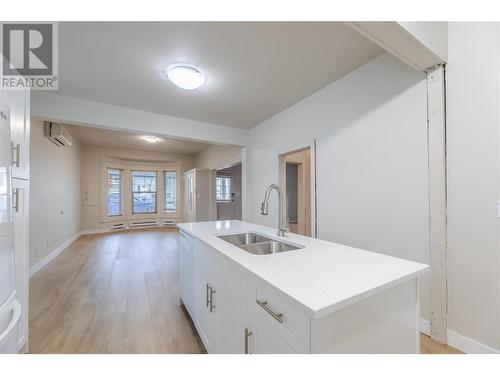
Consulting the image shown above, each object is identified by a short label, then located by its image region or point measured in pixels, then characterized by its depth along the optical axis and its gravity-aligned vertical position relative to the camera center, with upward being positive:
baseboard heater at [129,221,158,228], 7.09 -1.20
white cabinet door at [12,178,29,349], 1.52 -0.43
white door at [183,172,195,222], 6.09 -0.26
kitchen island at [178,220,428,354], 0.73 -0.46
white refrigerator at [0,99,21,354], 0.81 -0.26
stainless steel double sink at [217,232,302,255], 1.63 -0.45
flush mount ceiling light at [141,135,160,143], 5.36 +1.29
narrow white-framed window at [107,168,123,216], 6.77 -0.10
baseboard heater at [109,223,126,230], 6.62 -1.19
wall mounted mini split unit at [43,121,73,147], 3.71 +1.03
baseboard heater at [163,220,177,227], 7.54 -1.22
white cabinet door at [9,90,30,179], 1.43 +0.42
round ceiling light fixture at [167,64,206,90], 2.08 +1.14
